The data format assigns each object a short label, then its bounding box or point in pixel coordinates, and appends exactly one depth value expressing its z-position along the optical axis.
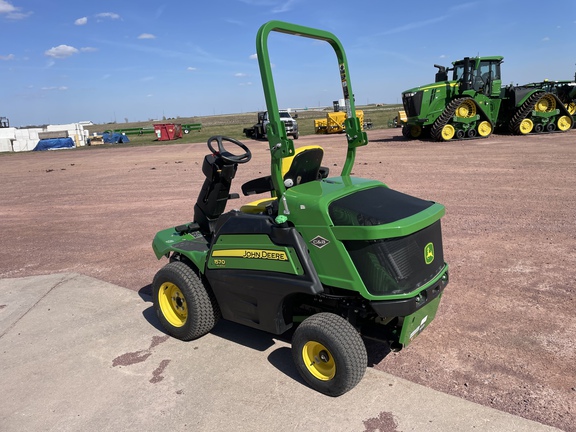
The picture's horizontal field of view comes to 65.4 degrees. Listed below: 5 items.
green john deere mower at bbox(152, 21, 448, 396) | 2.79
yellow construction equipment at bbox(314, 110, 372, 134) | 27.48
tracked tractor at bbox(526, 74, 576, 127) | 18.56
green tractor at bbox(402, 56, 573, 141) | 17.19
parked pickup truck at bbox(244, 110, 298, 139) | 23.94
